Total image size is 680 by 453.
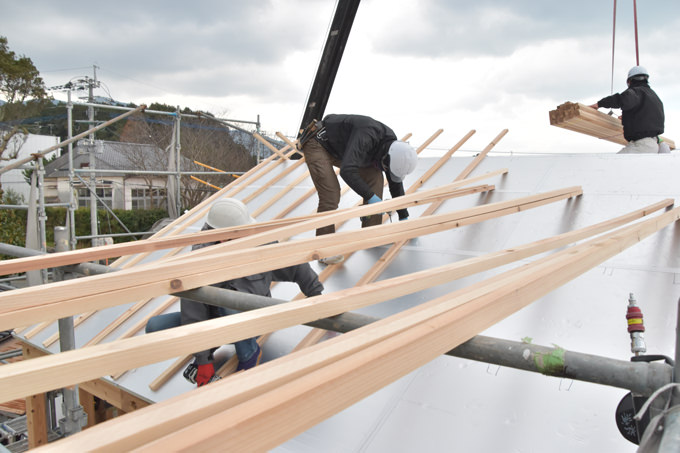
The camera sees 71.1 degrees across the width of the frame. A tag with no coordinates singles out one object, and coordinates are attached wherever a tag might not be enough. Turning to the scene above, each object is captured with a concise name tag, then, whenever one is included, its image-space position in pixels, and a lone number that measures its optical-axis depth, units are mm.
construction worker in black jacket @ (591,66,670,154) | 5520
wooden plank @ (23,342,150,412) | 3100
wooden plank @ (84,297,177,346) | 3820
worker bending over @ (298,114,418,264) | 4086
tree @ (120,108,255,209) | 18703
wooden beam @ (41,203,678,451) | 866
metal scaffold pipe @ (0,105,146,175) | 7362
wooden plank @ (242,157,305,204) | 6059
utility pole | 9145
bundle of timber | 5322
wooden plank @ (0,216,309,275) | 2255
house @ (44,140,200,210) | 20266
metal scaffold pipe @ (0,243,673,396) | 1223
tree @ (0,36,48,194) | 15711
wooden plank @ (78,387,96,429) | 4367
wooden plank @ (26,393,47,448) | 4250
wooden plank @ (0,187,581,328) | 1579
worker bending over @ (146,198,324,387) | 2828
